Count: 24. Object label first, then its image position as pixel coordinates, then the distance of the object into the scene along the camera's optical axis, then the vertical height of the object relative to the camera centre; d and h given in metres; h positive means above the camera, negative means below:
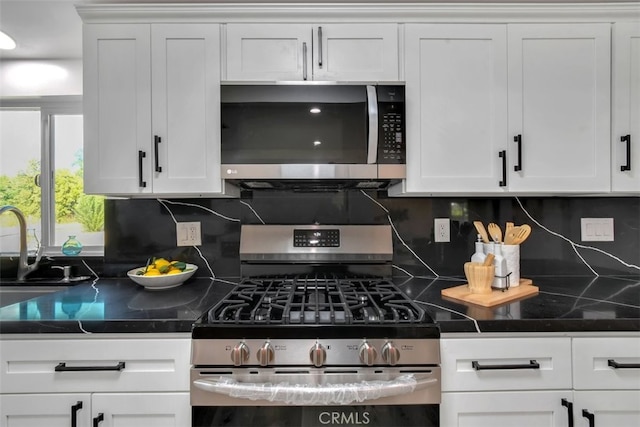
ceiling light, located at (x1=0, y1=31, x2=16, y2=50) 1.65 +0.91
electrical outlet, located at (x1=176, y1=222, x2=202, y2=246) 1.71 -0.14
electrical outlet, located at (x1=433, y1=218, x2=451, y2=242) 1.71 -0.12
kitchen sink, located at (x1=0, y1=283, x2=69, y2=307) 1.68 -0.45
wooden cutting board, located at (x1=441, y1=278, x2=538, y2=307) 1.21 -0.36
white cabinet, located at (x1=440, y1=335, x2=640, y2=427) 1.04 -0.58
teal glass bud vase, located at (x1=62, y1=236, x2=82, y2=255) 1.77 -0.22
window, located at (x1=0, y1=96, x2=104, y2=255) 1.86 +0.20
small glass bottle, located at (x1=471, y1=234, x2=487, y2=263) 1.37 -0.21
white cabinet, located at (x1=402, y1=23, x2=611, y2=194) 1.42 +0.47
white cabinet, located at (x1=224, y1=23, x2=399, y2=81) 1.42 +0.71
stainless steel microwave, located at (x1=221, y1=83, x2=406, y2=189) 1.33 +0.34
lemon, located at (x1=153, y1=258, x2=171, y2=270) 1.50 -0.27
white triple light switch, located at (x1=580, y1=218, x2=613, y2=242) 1.69 -0.12
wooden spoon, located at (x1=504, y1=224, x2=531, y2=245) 1.39 -0.12
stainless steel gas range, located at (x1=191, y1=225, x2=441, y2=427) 0.98 -0.52
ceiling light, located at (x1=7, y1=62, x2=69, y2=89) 1.85 +0.80
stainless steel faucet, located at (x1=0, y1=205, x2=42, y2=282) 1.71 -0.25
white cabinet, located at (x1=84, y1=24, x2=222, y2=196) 1.42 +0.47
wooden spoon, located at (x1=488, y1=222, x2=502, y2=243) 1.40 -0.11
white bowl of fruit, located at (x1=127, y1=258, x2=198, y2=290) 1.43 -0.31
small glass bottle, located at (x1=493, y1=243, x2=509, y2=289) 1.32 -0.28
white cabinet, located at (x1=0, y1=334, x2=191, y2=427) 1.04 -0.58
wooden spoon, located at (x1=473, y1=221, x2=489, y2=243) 1.41 -0.11
